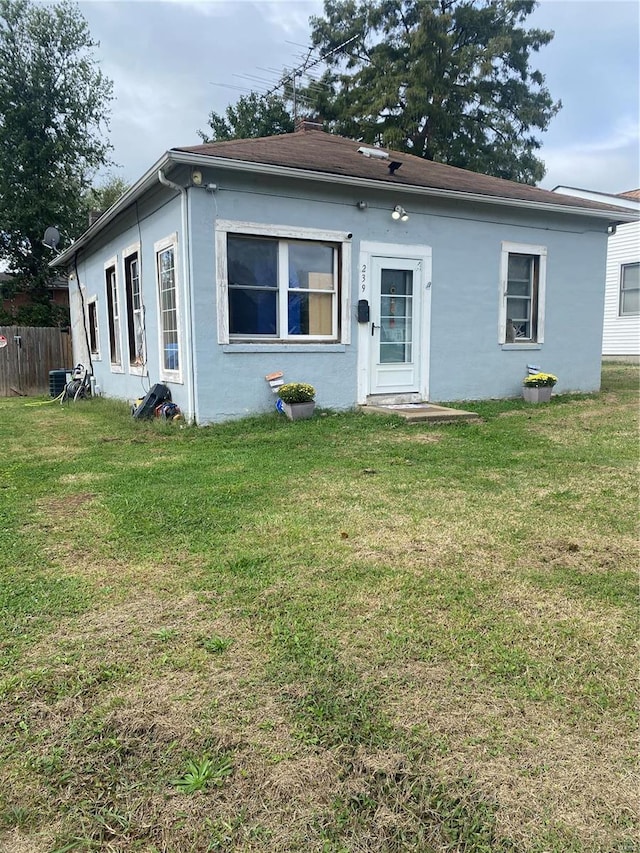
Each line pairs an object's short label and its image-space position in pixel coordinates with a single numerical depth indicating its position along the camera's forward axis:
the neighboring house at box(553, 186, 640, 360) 16.12
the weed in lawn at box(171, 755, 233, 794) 1.57
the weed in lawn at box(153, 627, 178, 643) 2.29
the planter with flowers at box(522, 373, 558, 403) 9.09
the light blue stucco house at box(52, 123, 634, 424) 7.25
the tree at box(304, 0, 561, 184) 21.53
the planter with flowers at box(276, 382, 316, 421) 7.32
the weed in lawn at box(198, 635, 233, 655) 2.21
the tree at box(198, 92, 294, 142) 23.27
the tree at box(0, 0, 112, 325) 18.25
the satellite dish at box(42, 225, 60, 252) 13.22
